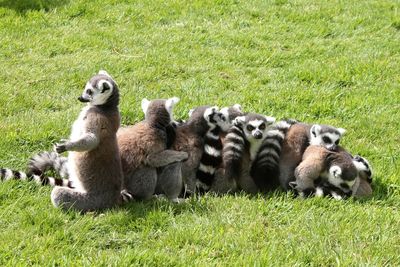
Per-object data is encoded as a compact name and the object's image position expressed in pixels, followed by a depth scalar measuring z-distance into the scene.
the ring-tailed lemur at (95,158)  8.94
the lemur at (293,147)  10.13
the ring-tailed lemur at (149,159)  9.47
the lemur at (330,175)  9.80
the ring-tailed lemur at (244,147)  10.02
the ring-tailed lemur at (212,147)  9.91
